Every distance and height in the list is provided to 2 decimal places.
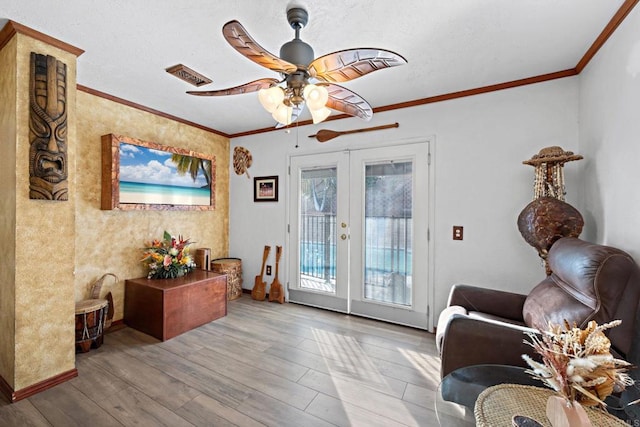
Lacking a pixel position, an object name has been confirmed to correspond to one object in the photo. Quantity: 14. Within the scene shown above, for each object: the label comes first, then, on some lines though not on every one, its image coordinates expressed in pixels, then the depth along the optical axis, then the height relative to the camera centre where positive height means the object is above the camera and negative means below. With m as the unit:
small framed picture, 3.94 +0.38
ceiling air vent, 2.32 +1.22
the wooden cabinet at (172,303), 2.72 -0.92
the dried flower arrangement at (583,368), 0.83 -0.46
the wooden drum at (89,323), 2.37 -0.95
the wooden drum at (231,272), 3.82 -0.80
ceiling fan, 1.29 +0.74
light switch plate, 2.78 -0.16
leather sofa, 1.36 -0.50
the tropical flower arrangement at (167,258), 3.10 -0.49
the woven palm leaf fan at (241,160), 4.17 +0.82
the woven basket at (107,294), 2.77 -0.78
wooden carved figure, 1.86 +0.58
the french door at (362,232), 3.01 -0.20
